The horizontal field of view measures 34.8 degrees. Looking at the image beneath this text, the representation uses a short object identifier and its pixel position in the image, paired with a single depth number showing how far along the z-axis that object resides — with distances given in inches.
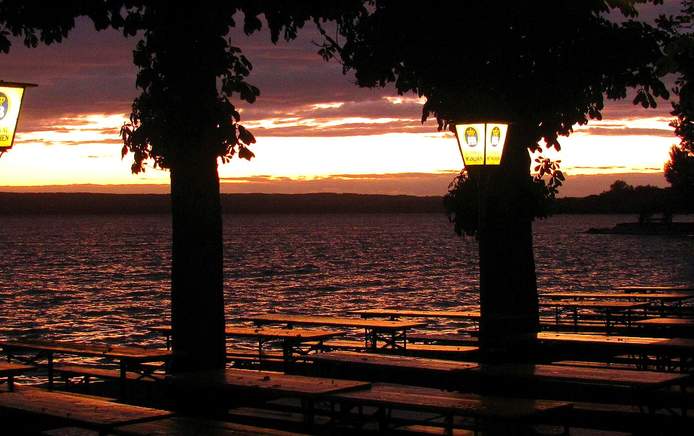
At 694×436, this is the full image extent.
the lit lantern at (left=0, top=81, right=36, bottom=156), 374.6
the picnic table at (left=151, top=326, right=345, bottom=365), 586.6
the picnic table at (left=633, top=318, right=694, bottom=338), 605.1
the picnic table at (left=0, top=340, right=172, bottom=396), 485.1
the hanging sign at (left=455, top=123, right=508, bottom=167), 553.6
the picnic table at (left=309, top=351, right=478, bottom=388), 433.4
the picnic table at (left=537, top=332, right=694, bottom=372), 474.9
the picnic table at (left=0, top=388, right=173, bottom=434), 334.3
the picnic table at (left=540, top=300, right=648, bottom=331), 762.8
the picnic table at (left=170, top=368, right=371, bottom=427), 377.7
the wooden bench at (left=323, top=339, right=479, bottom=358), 625.0
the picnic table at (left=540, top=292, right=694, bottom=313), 855.1
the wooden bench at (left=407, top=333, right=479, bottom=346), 663.1
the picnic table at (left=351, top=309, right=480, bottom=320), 738.8
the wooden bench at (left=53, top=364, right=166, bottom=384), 569.4
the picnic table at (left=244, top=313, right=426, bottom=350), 653.7
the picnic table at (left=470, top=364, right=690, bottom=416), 376.2
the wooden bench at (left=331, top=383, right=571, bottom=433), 336.2
